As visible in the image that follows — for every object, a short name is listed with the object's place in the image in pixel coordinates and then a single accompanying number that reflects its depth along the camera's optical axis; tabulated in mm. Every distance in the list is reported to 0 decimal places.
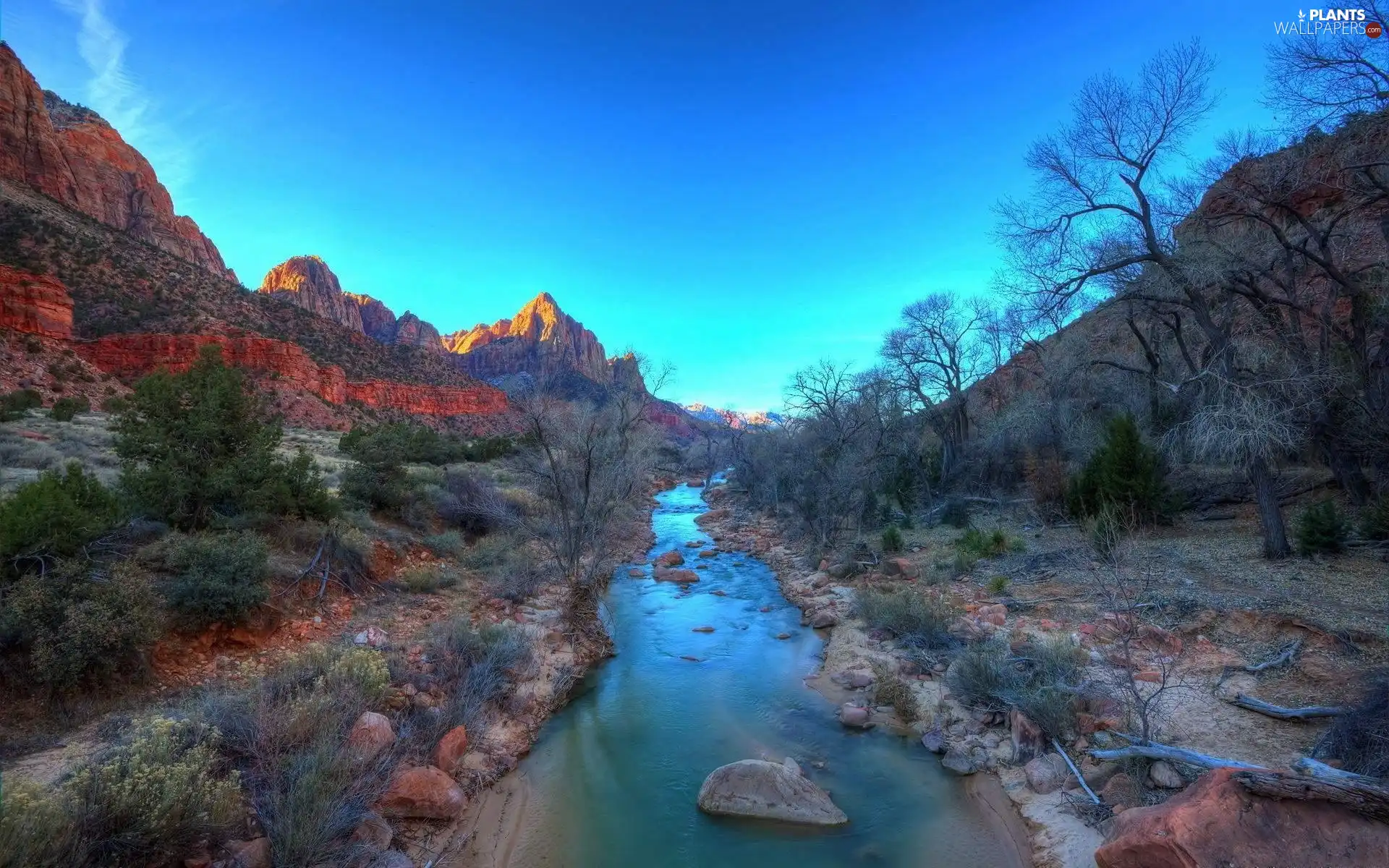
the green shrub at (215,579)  7250
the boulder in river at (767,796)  6250
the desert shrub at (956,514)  18631
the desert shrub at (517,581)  12234
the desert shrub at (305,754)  4621
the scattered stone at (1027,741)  6715
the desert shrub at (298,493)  10336
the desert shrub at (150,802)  3809
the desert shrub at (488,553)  13773
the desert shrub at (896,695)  8242
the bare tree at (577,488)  11383
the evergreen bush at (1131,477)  13750
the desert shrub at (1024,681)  6758
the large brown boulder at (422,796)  5754
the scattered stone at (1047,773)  6129
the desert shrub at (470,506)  15312
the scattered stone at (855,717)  8177
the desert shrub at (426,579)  11312
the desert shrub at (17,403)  17675
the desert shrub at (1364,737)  4523
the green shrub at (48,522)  6262
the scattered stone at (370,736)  5688
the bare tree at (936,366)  23484
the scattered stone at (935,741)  7363
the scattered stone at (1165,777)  5211
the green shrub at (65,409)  19250
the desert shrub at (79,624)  5570
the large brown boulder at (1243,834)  3350
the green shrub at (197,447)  9156
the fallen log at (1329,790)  3344
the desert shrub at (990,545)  14102
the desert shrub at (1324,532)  9633
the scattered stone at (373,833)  5074
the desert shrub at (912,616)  9961
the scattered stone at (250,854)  4320
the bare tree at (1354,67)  8641
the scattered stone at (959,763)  6887
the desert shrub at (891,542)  16391
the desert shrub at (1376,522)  9289
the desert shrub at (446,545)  13812
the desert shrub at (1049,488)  16891
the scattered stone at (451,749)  6555
